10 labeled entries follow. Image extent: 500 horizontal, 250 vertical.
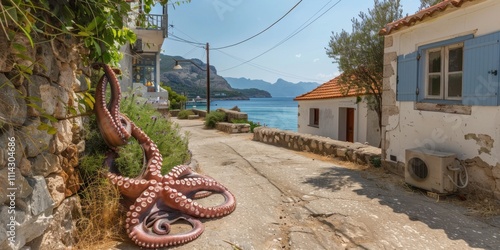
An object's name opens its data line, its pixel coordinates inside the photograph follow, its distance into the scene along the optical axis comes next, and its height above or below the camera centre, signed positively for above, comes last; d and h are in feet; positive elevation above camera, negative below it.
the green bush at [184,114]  80.23 -0.64
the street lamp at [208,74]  79.48 +9.57
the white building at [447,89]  15.58 +1.36
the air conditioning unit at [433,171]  16.46 -3.10
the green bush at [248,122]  54.90 -1.83
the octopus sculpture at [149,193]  10.79 -3.07
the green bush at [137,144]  12.43 -1.54
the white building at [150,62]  31.41 +6.94
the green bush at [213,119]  56.49 -1.31
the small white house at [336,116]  43.96 -0.60
